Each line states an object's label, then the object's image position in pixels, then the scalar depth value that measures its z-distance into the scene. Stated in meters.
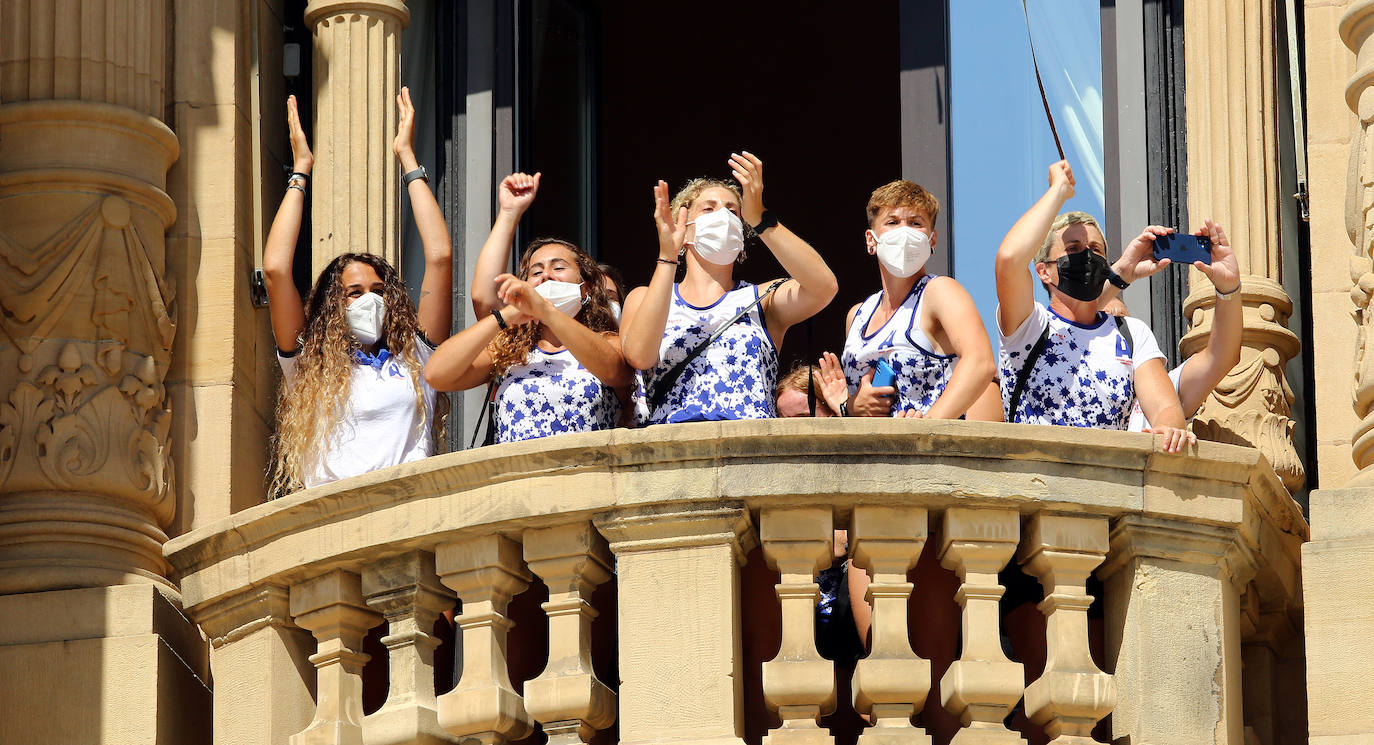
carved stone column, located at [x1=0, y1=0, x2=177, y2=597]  17.17
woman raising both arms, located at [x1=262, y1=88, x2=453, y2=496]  16.28
